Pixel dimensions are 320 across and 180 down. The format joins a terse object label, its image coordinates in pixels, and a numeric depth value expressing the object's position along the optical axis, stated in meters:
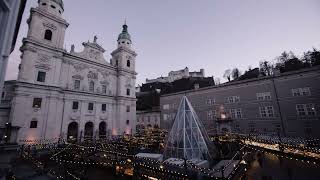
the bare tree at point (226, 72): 60.77
